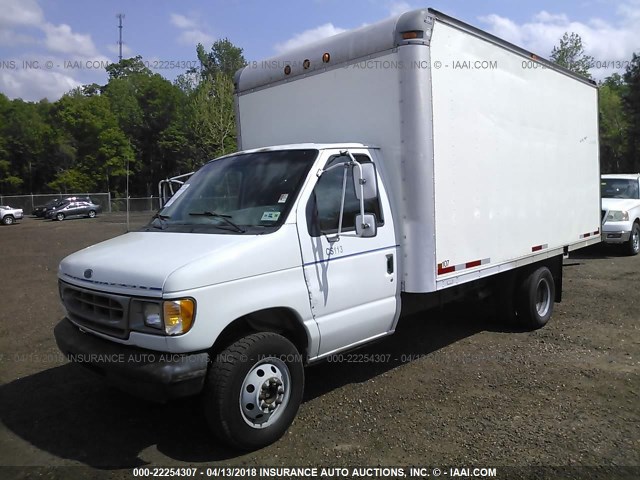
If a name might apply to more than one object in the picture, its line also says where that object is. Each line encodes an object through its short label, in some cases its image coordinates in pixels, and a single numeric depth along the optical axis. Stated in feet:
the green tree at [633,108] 142.00
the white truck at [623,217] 41.32
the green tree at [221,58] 227.79
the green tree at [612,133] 168.55
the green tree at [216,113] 140.87
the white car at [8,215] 115.75
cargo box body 15.55
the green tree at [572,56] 139.03
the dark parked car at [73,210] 125.80
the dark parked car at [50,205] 131.68
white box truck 11.78
